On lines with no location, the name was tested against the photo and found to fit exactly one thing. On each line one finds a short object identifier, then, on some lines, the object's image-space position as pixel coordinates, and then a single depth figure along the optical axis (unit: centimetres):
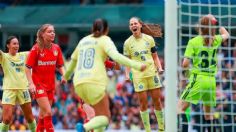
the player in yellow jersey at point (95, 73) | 1465
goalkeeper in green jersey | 1650
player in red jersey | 1738
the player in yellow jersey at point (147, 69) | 1805
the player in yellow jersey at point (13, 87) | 1811
